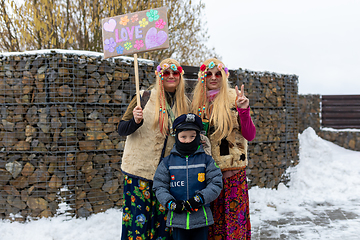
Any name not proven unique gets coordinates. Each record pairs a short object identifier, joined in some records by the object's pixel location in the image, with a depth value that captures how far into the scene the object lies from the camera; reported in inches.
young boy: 89.0
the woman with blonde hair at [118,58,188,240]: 101.7
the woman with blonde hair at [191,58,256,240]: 99.7
